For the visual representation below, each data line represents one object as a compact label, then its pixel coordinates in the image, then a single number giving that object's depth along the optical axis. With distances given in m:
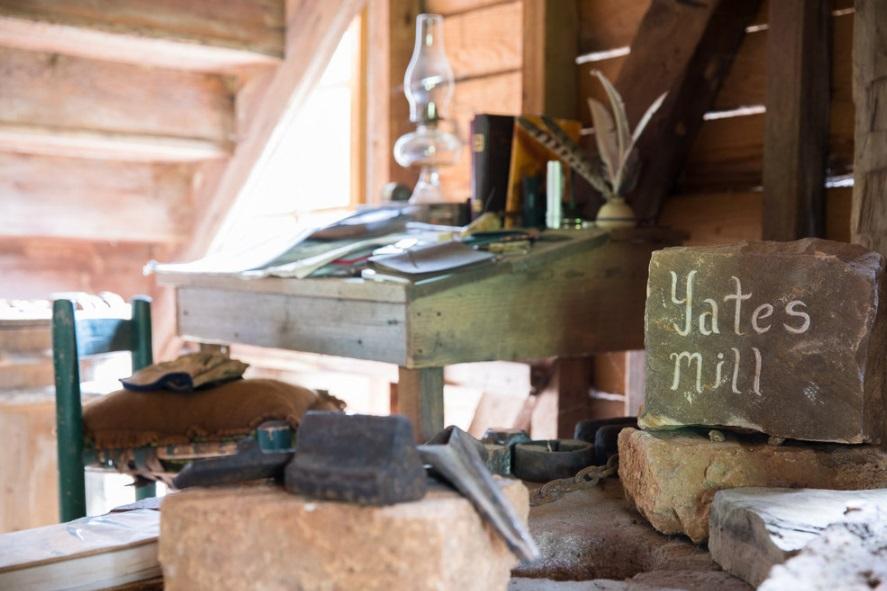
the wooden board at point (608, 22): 3.10
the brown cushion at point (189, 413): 2.58
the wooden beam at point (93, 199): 4.08
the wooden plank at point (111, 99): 3.61
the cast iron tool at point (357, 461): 1.16
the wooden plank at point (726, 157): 2.80
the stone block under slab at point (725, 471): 1.74
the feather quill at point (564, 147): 2.74
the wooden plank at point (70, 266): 4.52
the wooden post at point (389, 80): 3.86
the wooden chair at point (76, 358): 2.61
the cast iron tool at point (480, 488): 1.20
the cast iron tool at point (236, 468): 1.29
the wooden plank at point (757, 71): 2.54
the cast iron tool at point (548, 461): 2.14
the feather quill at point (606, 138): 2.71
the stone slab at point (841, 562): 1.22
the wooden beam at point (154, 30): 3.22
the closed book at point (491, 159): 2.87
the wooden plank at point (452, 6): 3.64
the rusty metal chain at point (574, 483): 2.00
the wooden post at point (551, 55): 3.26
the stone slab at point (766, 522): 1.43
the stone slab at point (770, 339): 1.66
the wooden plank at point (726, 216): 2.58
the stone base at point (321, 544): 1.14
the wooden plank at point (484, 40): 3.49
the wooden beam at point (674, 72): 2.78
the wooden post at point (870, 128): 1.97
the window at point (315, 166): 4.29
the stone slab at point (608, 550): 1.61
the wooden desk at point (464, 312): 2.30
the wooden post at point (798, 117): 2.51
